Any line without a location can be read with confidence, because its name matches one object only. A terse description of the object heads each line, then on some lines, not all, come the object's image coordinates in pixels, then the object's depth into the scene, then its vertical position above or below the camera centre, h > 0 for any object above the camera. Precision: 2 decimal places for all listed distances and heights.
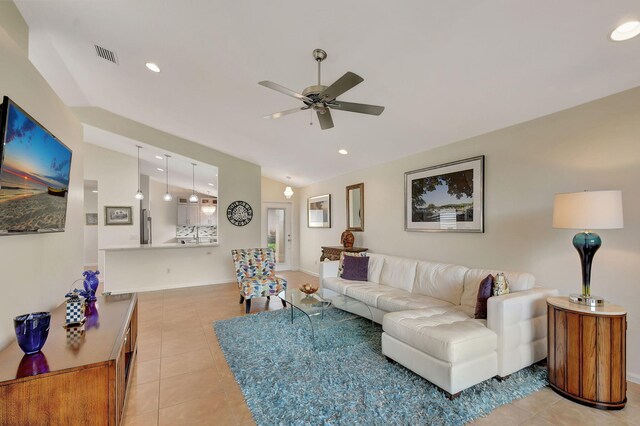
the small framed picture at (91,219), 8.88 -0.19
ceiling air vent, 3.10 +1.80
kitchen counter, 5.46 -0.68
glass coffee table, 3.33 -1.19
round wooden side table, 2.08 -1.08
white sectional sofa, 2.21 -1.05
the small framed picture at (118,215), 6.51 -0.04
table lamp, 2.13 -0.03
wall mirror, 5.71 +0.13
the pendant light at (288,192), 6.44 +0.49
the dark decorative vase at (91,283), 2.68 -0.68
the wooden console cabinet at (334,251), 5.45 -0.78
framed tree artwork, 3.60 +0.23
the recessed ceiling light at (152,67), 3.21 +1.70
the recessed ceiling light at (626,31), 1.85 +1.23
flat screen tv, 1.63 +0.26
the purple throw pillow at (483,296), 2.69 -0.80
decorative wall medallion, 6.39 +0.00
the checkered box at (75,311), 2.05 -0.72
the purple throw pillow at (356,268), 4.55 -0.91
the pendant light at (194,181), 6.58 +0.97
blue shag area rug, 2.00 -1.44
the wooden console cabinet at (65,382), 1.42 -0.90
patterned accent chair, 4.39 -1.09
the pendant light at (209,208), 9.25 +0.18
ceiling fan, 2.02 +0.93
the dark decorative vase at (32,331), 1.59 -0.68
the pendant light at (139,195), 6.16 +0.39
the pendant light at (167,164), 6.16 +1.22
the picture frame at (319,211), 6.84 +0.05
